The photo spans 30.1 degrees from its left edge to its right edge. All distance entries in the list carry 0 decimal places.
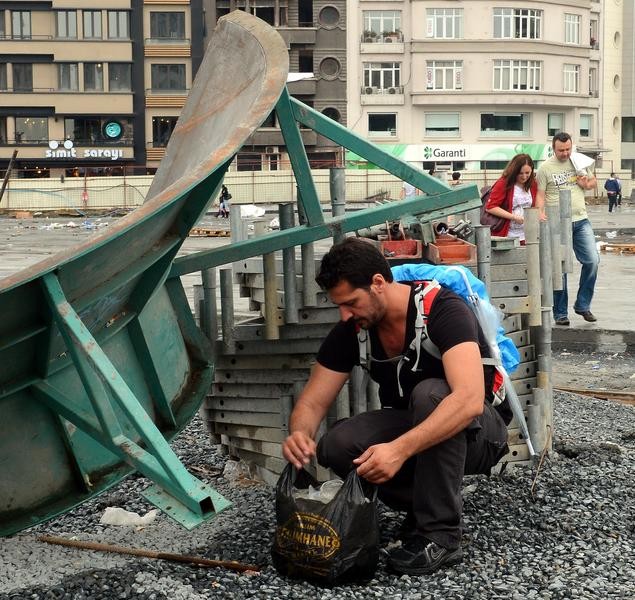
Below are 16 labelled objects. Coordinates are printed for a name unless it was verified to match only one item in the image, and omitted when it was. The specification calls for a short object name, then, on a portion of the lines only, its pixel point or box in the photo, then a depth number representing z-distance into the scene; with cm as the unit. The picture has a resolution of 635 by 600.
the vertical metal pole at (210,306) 620
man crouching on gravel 468
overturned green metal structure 435
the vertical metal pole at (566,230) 843
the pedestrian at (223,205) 4678
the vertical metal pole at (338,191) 639
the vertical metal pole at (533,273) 652
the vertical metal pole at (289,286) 602
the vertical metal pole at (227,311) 611
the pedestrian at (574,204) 1183
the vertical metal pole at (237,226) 721
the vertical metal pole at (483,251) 629
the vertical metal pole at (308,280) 605
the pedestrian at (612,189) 5228
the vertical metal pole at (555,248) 721
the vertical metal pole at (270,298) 601
